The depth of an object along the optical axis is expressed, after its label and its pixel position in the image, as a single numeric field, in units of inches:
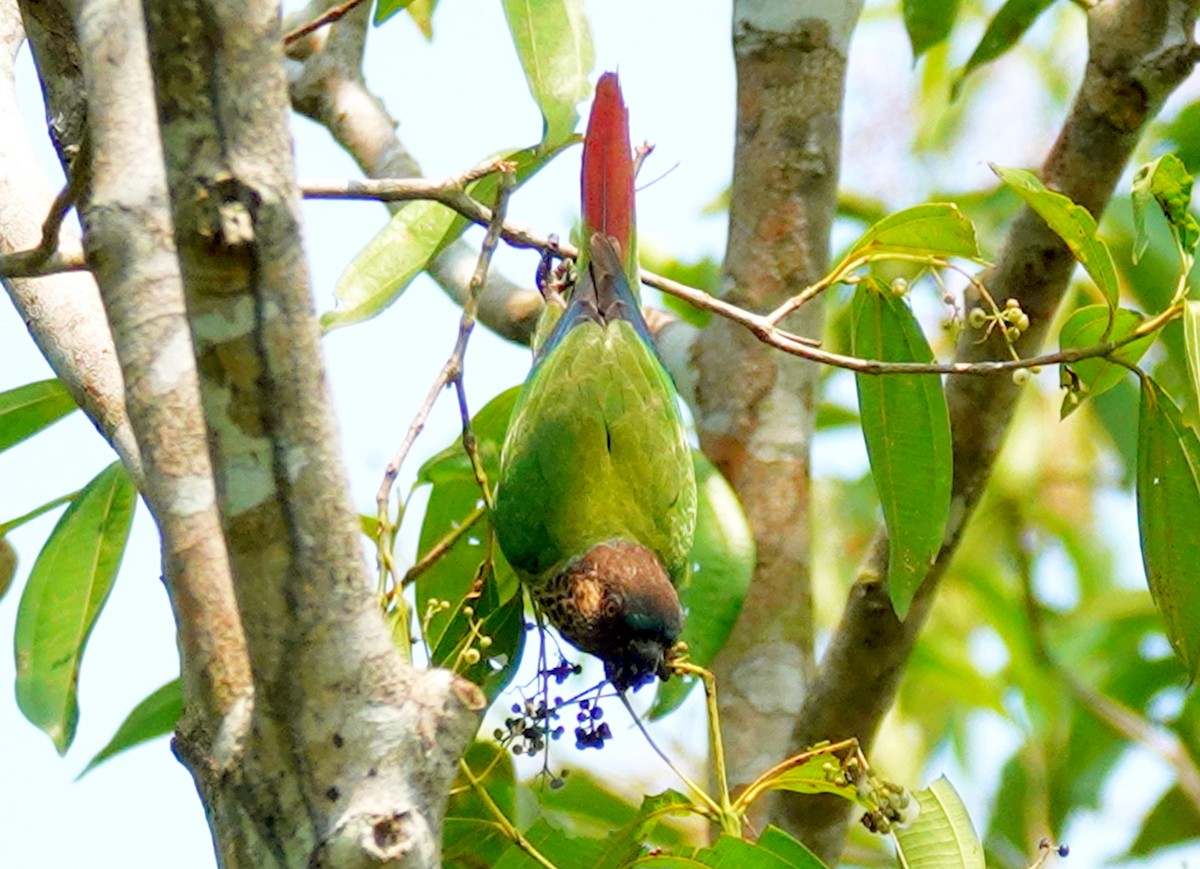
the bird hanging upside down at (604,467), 240.8
